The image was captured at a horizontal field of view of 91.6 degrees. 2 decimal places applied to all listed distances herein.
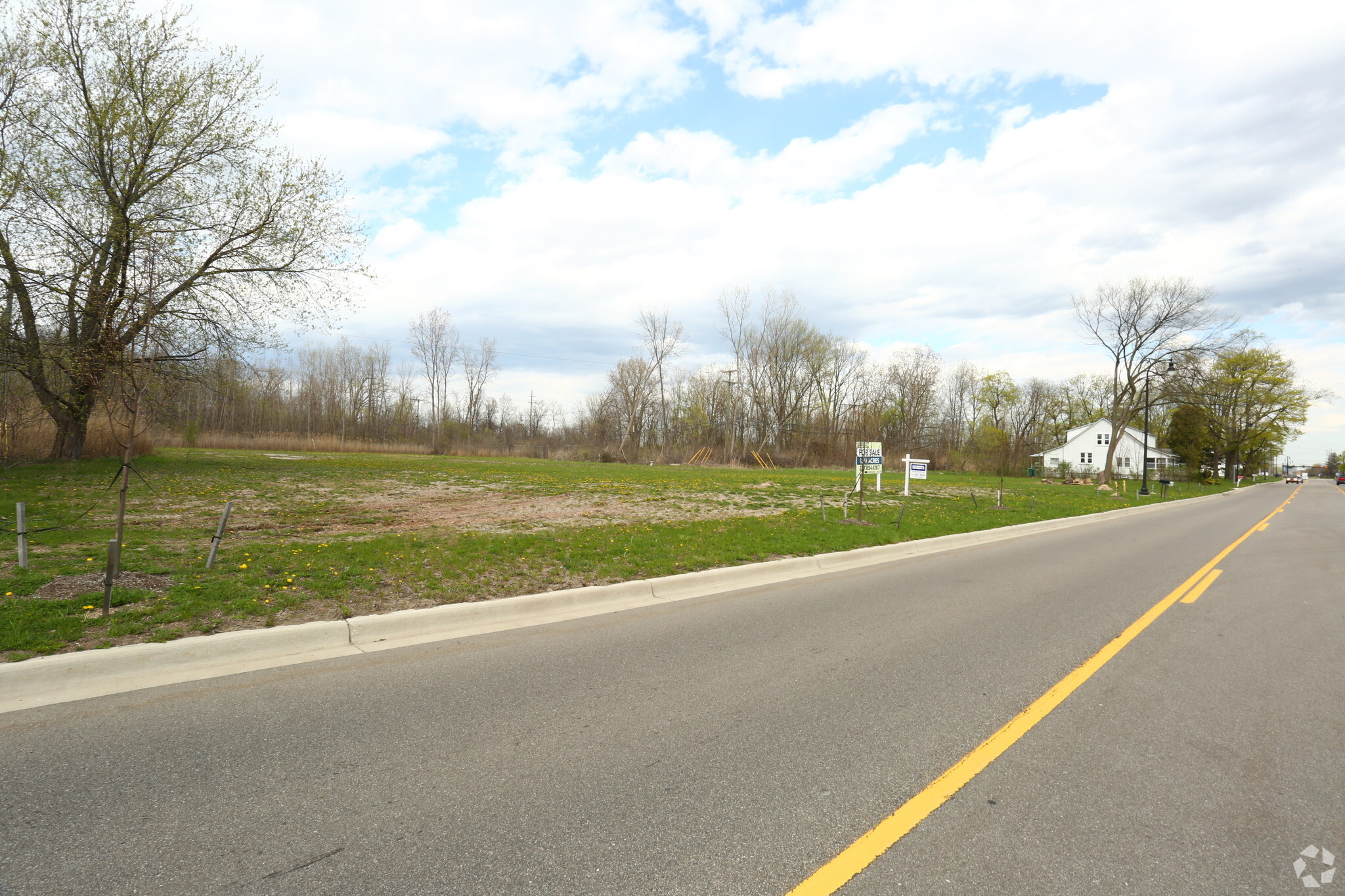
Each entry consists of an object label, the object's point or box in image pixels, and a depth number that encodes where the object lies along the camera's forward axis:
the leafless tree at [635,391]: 61.34
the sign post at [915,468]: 20.75
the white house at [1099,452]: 77.38
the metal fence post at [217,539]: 7.24
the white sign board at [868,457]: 16.27
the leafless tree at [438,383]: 67.44
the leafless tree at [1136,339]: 41.44
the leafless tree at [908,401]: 68.69
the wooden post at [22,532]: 6.79
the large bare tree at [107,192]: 17.84
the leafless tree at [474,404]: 69.88
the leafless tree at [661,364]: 60.59
